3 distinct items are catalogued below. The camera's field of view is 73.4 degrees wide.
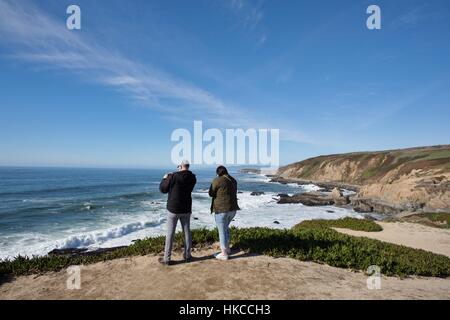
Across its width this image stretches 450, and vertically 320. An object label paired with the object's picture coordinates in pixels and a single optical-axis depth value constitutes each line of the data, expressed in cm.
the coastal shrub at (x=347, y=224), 2052
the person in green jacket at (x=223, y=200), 785
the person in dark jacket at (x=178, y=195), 742
